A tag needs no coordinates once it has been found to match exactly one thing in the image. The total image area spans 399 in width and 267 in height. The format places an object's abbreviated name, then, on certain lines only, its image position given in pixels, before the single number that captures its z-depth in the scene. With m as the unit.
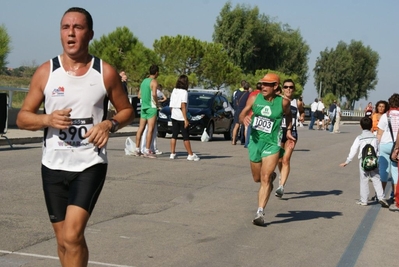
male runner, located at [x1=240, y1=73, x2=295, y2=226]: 9.58
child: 12.20
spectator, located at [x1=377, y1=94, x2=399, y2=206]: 12.45
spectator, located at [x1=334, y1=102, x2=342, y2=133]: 42.68
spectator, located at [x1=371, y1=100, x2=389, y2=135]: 14.77
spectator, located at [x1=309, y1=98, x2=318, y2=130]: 45.41
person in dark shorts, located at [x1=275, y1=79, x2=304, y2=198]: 12.18
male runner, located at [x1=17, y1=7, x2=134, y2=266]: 5.03
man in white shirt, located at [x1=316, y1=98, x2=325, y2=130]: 45.34
